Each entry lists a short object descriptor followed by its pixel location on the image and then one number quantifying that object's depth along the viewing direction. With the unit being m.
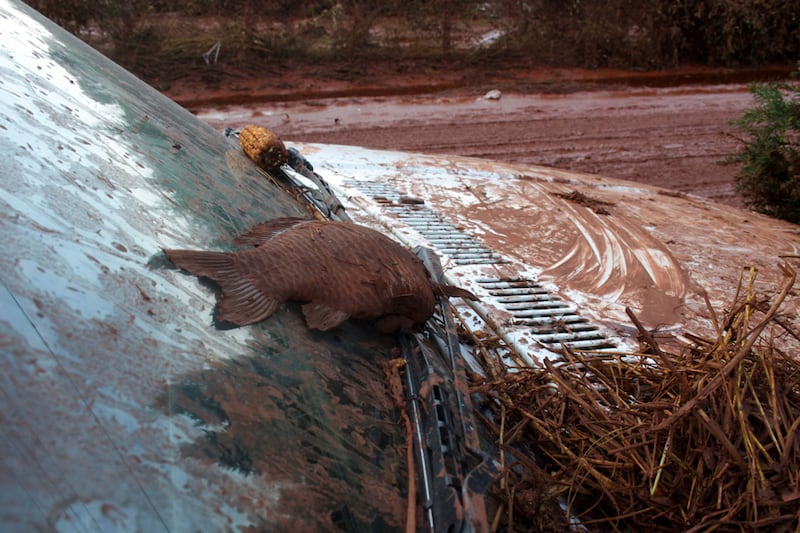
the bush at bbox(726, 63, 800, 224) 5.96
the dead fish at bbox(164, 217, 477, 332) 1.31
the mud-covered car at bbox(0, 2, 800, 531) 0.93
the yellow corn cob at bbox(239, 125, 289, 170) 2.45
